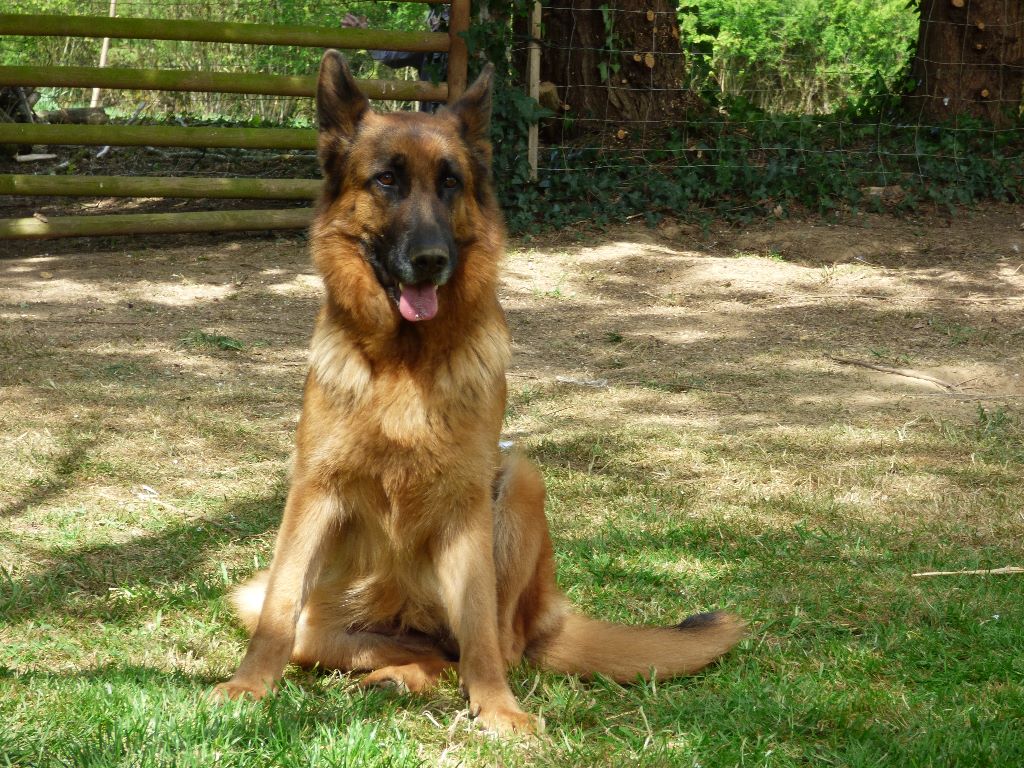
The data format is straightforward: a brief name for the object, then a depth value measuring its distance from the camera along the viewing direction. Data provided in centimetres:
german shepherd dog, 336
